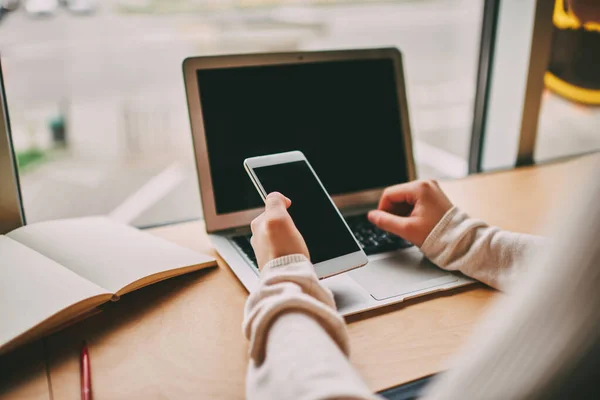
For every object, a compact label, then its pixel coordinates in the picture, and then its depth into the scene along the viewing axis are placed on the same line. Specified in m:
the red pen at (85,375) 0.47
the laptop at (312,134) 0.76
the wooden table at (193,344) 0.49
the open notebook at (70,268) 0.52
